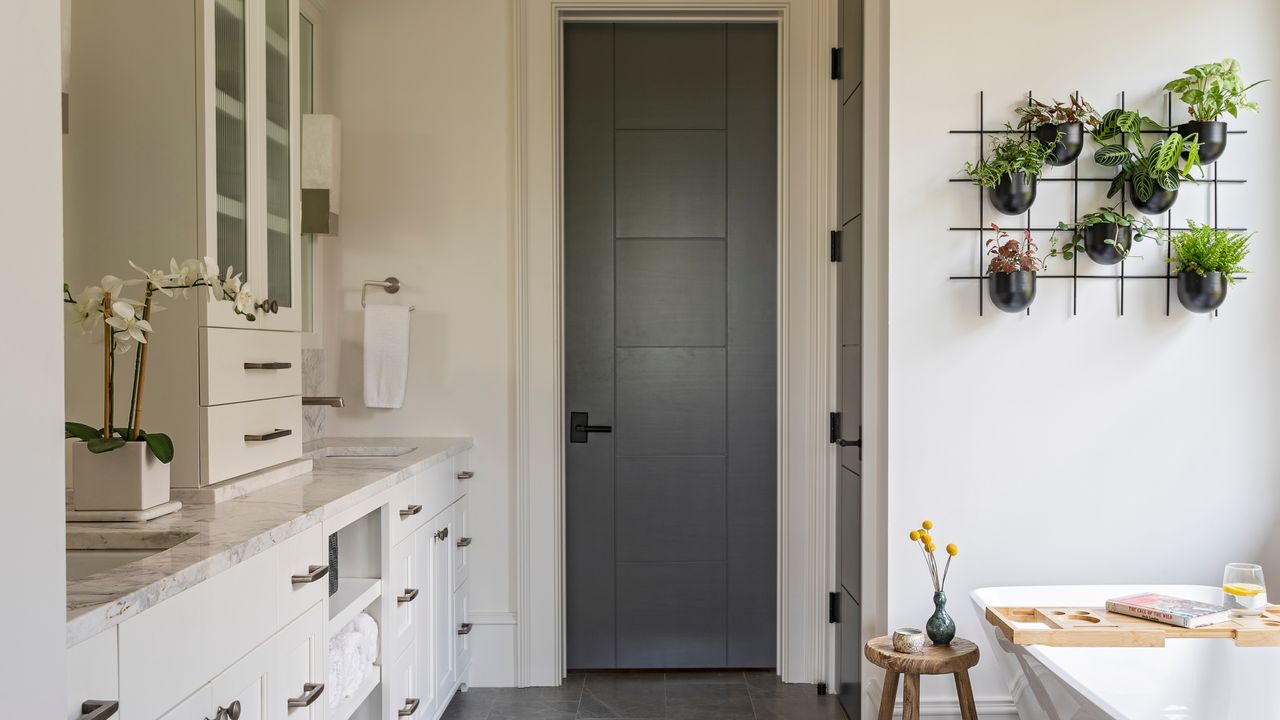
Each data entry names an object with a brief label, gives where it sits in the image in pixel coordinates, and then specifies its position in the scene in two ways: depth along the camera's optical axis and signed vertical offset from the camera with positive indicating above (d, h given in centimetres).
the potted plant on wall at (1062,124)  224 +56
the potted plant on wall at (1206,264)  223 +20
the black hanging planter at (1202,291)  225 +13
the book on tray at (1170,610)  199 -61
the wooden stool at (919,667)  209 -76
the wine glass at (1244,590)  203 -56
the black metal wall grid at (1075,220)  232 +32
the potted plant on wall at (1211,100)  225 +62
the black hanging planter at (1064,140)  224 +51
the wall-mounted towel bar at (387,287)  326 +20
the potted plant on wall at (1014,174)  224 +42
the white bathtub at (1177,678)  193 -73
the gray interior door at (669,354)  341 -5
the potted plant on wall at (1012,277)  223 +16
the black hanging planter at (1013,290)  223 +13
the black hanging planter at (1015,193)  224 +37
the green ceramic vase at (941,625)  216 -69
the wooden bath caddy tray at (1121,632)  194 -63
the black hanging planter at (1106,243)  225 +25
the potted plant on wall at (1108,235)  225 +27
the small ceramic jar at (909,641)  213 -71
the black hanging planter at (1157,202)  226 +36
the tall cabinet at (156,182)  192 +34
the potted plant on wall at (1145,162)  224 +46
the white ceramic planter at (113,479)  165 -26
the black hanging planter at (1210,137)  225 +51
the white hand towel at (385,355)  318 -5
